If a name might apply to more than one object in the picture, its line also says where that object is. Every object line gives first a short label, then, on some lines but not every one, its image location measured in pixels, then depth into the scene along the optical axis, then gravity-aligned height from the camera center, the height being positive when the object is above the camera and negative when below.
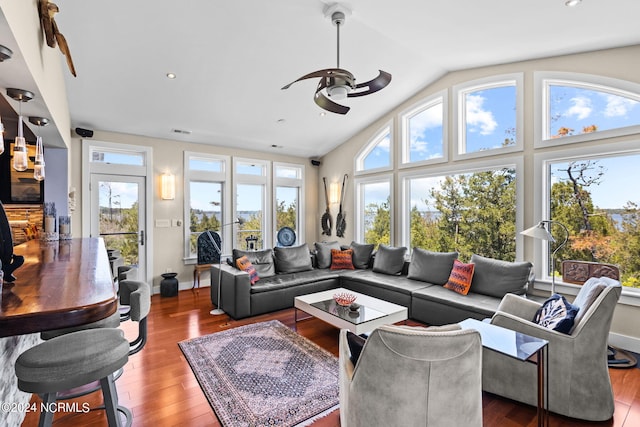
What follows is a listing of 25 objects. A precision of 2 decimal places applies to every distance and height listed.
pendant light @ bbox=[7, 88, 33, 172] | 1.99 +0.43
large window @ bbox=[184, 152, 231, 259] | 5.54 +0.33
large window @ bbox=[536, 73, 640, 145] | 3.26 +1.19
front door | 4.85 +0.01
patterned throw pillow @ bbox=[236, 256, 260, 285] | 4.33 -0.74
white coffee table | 2.95 -0.99
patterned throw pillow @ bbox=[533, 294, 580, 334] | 2.16 -0.72
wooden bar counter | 0.88 -0.26
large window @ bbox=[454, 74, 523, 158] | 4.09 +1.35
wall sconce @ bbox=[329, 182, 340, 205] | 6.68 +0.45
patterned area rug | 2.18 -1.34
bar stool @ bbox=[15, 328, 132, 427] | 1.21 -0.60
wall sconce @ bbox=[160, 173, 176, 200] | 5.21 +0.45
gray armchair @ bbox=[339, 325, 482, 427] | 1.40 -0.74
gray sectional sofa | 3.59 -0.93
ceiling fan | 2.60 +1.13
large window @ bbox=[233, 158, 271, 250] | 6.15 +0.25
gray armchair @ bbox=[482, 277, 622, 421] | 2.07 -1.00
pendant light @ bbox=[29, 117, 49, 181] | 2.45 +0.42
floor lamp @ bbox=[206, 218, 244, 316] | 4.26 -1.25
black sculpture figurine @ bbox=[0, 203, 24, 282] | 1.13 -0.14
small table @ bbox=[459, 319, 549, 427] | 1.79 -0.77
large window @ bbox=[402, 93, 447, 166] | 4.90 +1.33
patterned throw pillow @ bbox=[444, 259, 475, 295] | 3.82 -0.79
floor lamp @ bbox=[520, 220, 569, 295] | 3.12 -0.19
